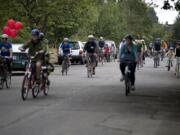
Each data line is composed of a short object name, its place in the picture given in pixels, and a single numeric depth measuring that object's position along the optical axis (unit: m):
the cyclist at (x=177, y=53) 28.37
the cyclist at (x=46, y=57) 15.50
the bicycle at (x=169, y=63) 34.14
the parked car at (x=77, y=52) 41.09
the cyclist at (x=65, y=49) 27.95
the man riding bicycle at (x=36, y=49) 15.23
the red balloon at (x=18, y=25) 37.65
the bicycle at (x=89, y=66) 25.61
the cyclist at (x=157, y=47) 35.41
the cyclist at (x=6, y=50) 19.30
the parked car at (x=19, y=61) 26.06
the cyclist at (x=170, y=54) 34.03
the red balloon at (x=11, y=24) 36.94
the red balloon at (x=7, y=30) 36.41
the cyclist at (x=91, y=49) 26.18
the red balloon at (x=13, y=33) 36.68
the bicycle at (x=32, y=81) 14.89
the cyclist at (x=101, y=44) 44.45
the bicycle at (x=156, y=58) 35.80
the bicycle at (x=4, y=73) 18.41
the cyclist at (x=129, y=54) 17.53
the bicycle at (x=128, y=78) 16.78
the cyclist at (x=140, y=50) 32.94
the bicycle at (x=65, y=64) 27.42
